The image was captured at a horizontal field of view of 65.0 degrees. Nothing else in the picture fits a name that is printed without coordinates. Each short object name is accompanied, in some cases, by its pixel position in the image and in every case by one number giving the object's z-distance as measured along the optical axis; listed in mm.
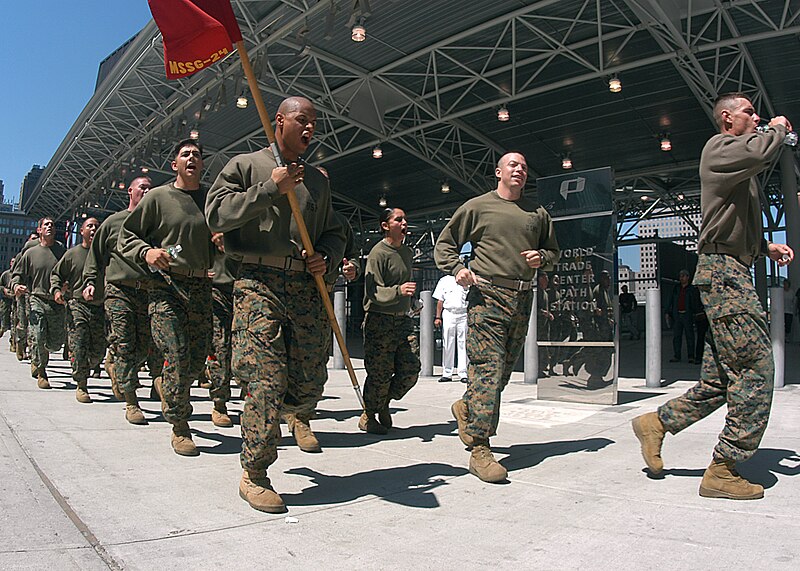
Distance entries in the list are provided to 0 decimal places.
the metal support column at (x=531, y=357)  8922
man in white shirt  9695
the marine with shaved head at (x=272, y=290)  2963
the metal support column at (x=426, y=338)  10359
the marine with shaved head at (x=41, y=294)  7750
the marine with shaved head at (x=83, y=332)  6594
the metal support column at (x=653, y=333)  8039
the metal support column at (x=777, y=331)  7805
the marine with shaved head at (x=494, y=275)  3826
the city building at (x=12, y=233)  98562
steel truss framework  12547
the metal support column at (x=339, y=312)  11117
